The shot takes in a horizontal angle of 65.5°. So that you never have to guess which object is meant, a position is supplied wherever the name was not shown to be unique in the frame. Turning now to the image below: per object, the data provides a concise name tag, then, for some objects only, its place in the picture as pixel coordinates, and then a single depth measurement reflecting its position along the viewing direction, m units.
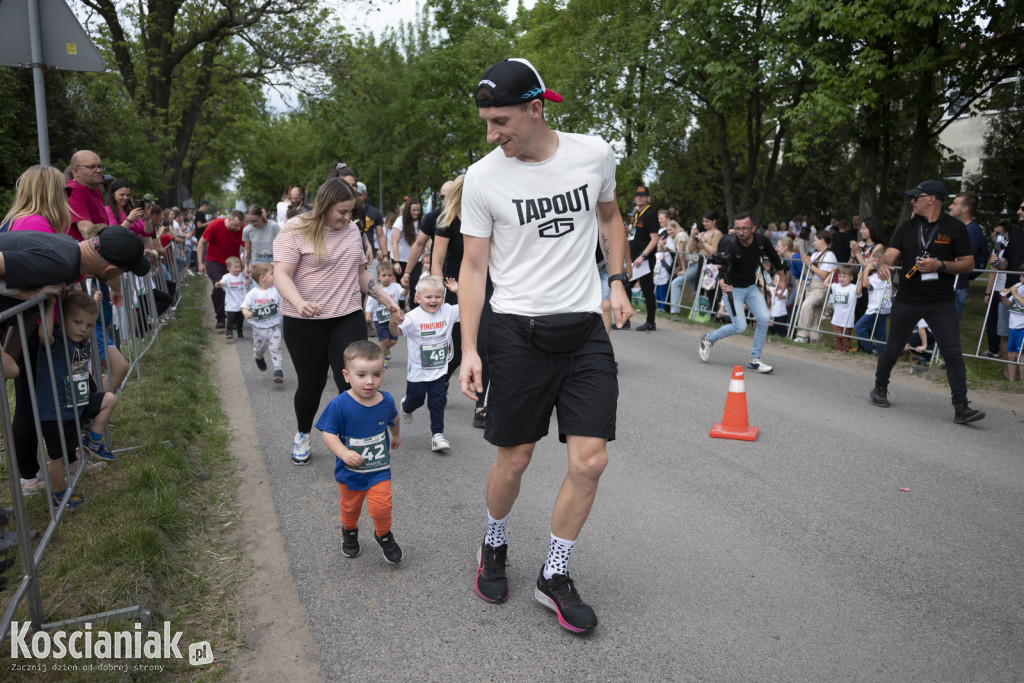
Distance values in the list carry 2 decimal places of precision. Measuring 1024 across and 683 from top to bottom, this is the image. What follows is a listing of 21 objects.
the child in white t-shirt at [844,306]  11.09
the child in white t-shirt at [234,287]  10.94
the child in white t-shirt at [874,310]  10.66
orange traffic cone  6.36
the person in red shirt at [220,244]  11.94
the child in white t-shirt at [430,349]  6.12
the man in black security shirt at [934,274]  6.94
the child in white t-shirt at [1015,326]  8.96
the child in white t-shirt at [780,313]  12.31
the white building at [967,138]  43.66
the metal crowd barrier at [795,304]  9.59
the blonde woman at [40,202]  4.29
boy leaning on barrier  4.07
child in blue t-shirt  3.96
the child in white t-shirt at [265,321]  8.59
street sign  4.91
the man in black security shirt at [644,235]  11.54
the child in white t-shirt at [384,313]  8.90
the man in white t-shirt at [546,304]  3.25
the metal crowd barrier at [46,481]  2.97
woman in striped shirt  5.23
